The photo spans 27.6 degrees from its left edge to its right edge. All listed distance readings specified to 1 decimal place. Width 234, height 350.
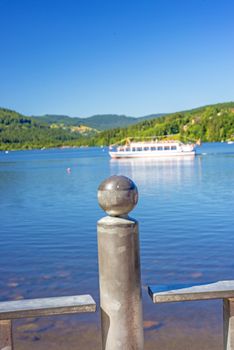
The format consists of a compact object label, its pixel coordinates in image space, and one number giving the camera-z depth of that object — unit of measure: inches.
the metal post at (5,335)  118.0
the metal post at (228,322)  131.0
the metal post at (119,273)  122.6
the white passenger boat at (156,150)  4280.0
